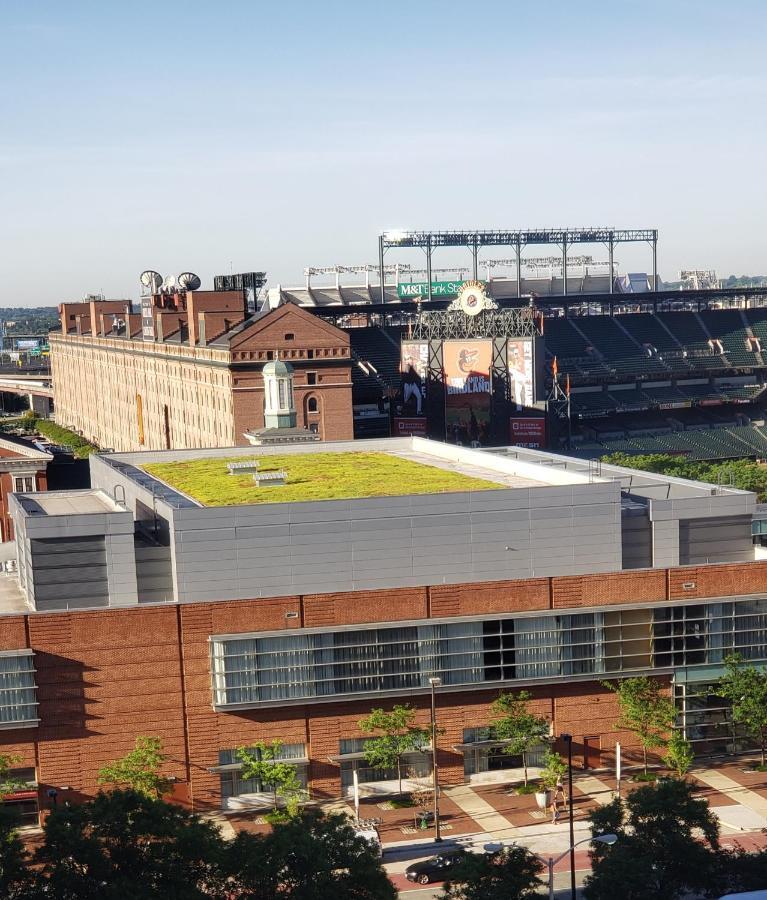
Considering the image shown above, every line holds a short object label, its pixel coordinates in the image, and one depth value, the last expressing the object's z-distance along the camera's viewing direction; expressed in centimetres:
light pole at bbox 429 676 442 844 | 5403
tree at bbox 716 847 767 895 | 4209
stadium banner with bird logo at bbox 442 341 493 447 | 13888
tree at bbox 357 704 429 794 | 5709
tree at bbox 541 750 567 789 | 5628
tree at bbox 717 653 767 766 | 5903
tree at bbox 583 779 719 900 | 4134
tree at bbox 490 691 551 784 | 5847
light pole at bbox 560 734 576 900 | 4334
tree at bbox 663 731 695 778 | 5753
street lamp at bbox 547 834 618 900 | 4131
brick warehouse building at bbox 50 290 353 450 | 12988
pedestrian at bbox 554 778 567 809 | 5665
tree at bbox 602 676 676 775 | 5925
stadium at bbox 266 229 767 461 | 15462
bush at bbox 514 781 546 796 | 5903
